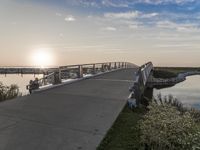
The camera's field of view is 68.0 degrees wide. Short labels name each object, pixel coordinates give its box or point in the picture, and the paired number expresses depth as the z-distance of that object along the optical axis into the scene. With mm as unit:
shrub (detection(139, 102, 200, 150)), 3717
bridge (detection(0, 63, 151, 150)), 3651
